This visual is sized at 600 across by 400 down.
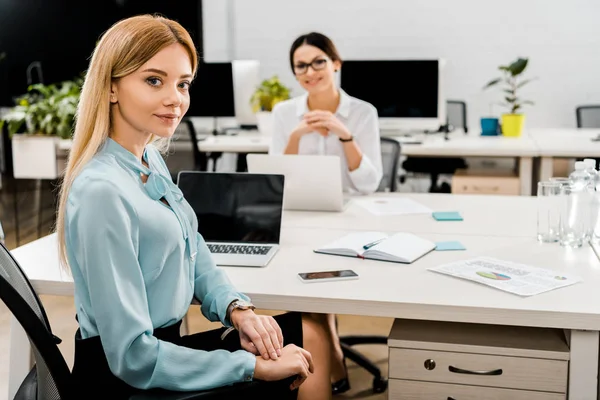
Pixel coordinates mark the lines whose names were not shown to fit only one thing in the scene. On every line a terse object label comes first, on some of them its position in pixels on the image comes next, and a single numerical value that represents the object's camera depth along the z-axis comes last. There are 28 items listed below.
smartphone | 1.73
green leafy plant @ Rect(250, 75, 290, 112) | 4.79
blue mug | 4.75
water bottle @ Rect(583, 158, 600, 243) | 2.05
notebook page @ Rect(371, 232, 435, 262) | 1.91
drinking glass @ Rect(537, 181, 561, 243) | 2.07
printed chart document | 1.65
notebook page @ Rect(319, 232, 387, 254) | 1.99
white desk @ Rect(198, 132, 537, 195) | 4.14
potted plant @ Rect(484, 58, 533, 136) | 4.66
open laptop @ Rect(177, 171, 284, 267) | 2.07
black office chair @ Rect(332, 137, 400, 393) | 2.65
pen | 1.98
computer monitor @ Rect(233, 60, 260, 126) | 4.90
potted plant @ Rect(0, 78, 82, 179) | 4.53
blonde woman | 1.27
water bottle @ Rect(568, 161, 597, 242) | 2.05
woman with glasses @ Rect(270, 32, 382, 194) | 2.81
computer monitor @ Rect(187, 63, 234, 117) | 4.86
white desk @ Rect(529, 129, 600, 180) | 4.01
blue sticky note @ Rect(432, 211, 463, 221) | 2.39
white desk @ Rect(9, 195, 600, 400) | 1.54
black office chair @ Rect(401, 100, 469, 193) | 4.98
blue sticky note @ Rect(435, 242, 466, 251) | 2.01
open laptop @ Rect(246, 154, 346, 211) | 2.38
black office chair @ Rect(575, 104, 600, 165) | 5.28
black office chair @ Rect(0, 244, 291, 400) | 1.10
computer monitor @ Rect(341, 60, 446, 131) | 4.50
